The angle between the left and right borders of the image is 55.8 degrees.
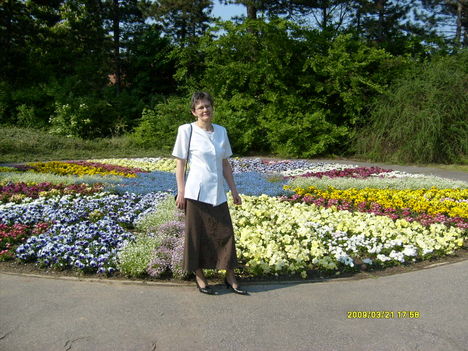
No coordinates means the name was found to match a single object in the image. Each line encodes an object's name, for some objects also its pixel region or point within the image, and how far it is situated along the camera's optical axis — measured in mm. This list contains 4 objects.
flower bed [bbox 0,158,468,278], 4309
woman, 3604
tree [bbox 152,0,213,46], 22328
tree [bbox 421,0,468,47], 25234
